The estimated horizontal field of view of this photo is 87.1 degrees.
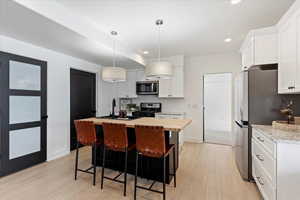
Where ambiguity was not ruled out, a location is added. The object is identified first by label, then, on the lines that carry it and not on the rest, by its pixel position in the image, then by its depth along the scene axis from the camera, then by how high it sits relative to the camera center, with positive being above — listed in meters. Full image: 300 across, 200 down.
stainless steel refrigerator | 2.40 -0.04
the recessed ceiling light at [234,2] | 2.11 +1.33
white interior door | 4.78 -0.25
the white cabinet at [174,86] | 4.76 +0.43
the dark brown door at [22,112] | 2.73 -0.25
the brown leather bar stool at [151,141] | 1.96 -0.53
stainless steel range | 4.88 -0.33
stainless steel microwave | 5.06 +0.41
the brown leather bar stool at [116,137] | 2.22 -0.55
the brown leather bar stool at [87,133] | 2.47 -0.55
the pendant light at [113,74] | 2.85 +0.46
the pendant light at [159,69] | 2.60 +0.52
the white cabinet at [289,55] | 1.88 +0.60
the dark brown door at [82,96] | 4.21 +0.09
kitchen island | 2.46 -1.03
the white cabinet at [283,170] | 1.58 -0.71
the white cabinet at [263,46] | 2.54 +0.90
